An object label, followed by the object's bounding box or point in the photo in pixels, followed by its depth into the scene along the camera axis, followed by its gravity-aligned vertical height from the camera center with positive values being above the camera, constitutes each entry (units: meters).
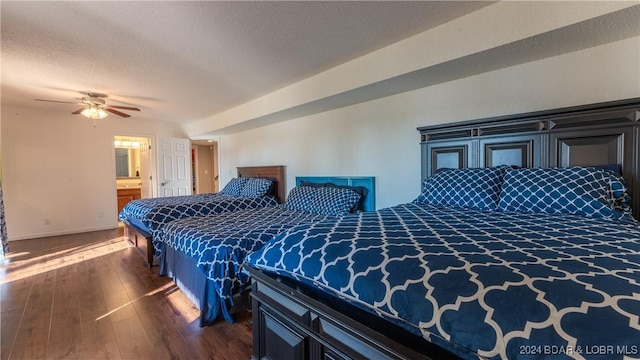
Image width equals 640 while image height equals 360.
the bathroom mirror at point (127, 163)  6.80 +0.38
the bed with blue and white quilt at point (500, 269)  0.64 -0.31
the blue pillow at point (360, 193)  3.30 -0.24
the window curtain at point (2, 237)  3.60 -0.76
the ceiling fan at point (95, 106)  3.72 +0.99
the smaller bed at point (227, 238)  2.07 -0.51
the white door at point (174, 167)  5.81 +0.23
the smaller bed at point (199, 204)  3.26 -0.36
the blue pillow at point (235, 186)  4.66 -0.17
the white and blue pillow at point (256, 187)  4.36 -0.18
